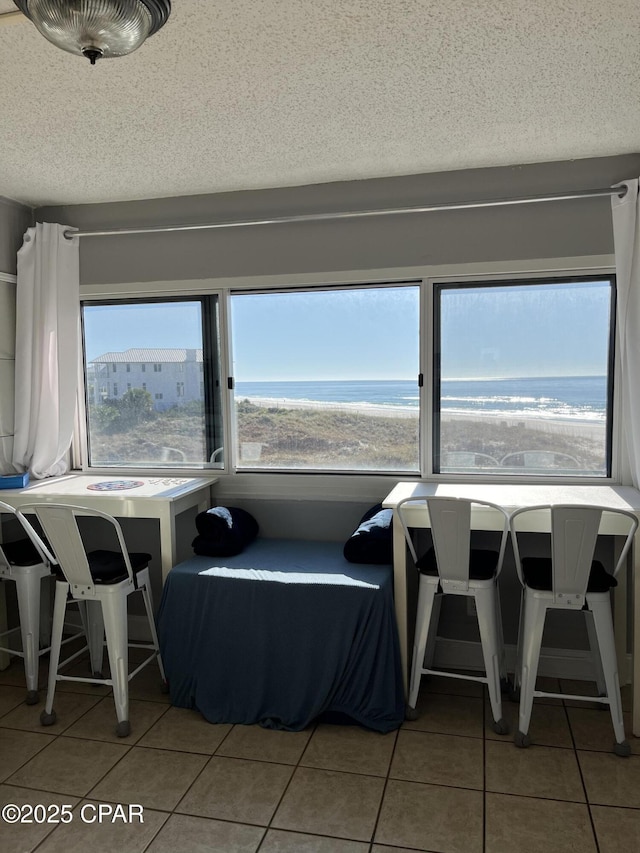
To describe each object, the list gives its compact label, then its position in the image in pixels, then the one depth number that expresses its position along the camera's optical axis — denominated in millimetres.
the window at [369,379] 3320
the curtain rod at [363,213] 3006
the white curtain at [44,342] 3686
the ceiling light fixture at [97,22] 1479
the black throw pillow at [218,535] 3229
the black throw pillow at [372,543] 3033
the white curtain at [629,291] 2962
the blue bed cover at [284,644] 2775
